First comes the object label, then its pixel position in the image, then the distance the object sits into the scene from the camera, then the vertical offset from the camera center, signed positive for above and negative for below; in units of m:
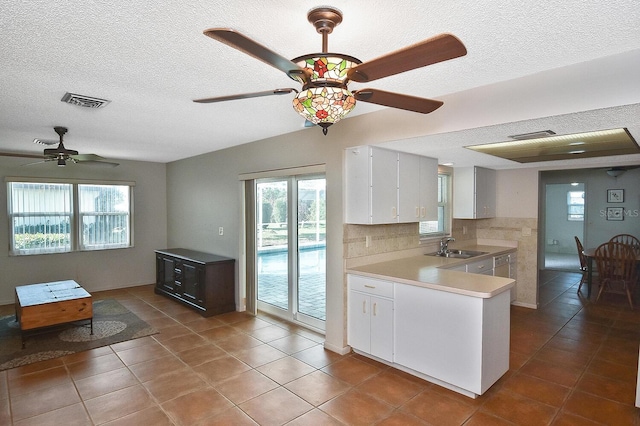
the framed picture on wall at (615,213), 7.26 -0.19
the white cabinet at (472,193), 4.96 +0.17
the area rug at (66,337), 3.53 -1.50
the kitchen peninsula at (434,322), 2.66 -1.00
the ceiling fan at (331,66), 1.19 +0.54
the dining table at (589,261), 5.49 -0.94
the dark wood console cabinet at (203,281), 4.79 -1.09
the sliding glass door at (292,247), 4.29 -0.54
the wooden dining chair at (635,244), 5.70 -0.75
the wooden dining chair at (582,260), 5.89 -0.96
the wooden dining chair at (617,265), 5.04 -0.90
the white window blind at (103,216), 6.07 -0.17
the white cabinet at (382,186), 3.39 +0.20
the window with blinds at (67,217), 5.52 -0.17
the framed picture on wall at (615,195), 7.25 +0.18
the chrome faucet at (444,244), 4.71 -0.54
